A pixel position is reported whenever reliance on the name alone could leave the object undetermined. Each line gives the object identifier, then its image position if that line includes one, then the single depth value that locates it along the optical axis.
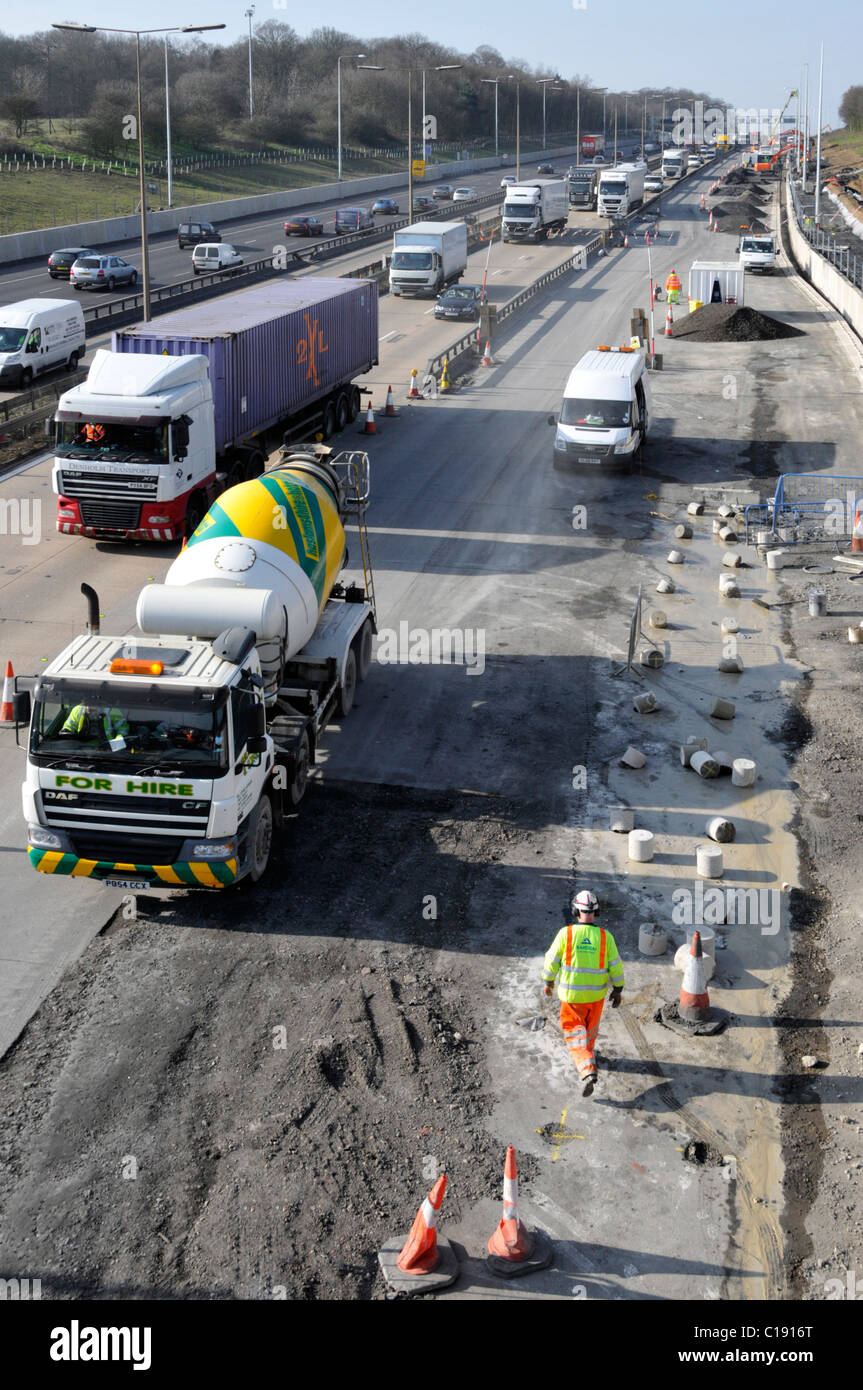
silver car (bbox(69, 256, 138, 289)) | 51.31
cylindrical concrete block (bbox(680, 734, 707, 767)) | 15.87
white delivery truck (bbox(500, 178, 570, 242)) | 68.62
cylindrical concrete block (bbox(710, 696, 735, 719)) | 17.22
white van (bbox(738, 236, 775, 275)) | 62.00
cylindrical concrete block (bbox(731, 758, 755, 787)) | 15.33
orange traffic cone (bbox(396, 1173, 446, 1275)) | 8.36
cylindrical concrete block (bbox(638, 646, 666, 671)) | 18.78
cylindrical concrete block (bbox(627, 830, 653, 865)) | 13.57
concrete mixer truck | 11.69
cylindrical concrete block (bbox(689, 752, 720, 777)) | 15.51
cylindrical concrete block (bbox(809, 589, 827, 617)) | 21.16
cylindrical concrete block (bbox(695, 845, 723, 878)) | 13.30
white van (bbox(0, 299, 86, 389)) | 35.22
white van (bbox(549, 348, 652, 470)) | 28.58
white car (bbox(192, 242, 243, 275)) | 55.06
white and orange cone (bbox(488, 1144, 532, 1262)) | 8.48
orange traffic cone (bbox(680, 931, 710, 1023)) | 11.09
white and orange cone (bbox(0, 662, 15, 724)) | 15.78
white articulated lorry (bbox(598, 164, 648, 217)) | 80.81
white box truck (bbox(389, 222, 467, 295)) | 52.78
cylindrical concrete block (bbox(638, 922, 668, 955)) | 11.99
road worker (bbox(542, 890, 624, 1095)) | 10.12
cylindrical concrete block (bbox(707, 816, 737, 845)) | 14.16
